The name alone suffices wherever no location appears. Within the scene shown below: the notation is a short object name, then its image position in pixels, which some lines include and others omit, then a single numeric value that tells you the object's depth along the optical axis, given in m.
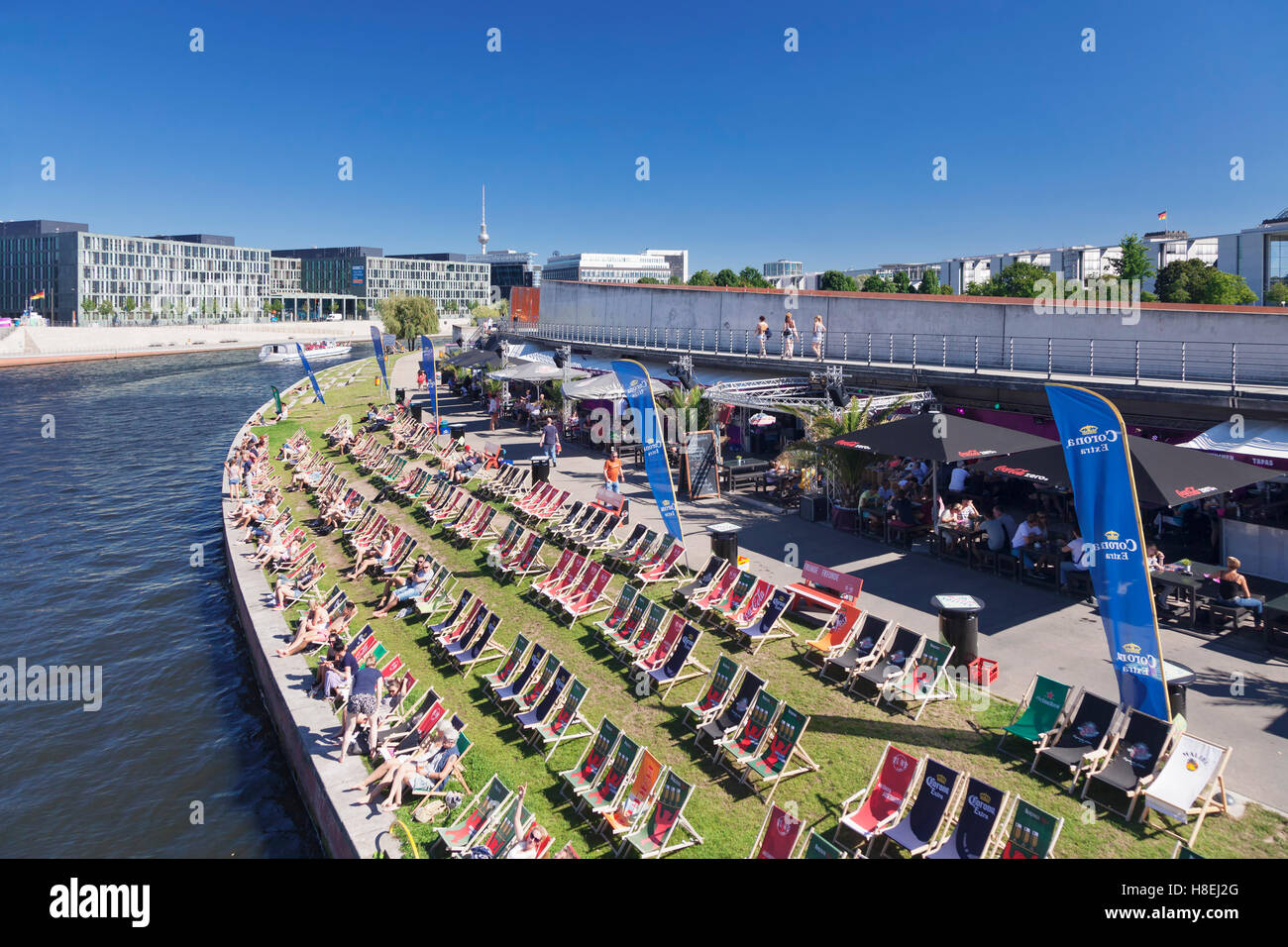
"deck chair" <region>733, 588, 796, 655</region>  11.54
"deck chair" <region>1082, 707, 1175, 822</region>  7.45
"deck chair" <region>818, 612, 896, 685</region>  10.26
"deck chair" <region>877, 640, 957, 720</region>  9.63
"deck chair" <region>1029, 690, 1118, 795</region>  7.96
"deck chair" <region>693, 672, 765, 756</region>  9.04
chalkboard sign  19.64
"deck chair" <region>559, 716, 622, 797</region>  8.51
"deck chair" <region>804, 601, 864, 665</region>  10.65
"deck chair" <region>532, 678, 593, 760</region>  9.45
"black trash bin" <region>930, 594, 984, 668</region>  9.95
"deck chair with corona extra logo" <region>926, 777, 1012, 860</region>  6.60
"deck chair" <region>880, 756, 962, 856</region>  7.01
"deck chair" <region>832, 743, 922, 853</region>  7.30
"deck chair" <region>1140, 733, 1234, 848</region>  7.12
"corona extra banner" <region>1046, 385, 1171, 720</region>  8.06
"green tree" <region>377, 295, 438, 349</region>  82.38
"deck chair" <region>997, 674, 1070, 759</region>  8.41
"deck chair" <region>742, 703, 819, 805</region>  8.30
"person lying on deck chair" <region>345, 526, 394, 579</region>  15.95
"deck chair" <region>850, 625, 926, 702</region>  9.88
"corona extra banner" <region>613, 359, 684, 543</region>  13.84
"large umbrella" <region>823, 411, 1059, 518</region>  13.54
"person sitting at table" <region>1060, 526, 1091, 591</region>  12.28
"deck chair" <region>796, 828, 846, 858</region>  6.22
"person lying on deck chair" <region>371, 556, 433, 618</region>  13.98
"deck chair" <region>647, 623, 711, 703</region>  10.46
